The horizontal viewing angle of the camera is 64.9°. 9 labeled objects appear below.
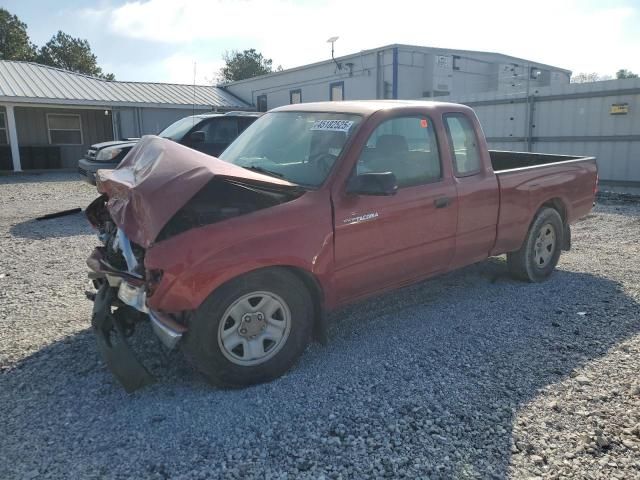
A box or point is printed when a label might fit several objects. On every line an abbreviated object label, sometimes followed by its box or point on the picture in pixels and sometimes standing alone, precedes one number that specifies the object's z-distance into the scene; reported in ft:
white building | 56.34
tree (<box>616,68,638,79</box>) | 153.54
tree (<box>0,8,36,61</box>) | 166.20
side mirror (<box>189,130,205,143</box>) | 30.32
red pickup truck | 10.28
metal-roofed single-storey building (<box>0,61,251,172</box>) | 67.11
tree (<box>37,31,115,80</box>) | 187.62
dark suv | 31.65
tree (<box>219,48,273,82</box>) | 183.62
